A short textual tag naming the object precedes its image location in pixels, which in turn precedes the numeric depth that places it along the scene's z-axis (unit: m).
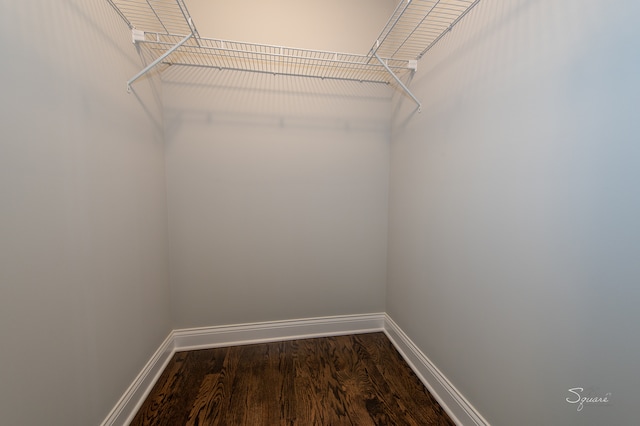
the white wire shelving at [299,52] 1.28
